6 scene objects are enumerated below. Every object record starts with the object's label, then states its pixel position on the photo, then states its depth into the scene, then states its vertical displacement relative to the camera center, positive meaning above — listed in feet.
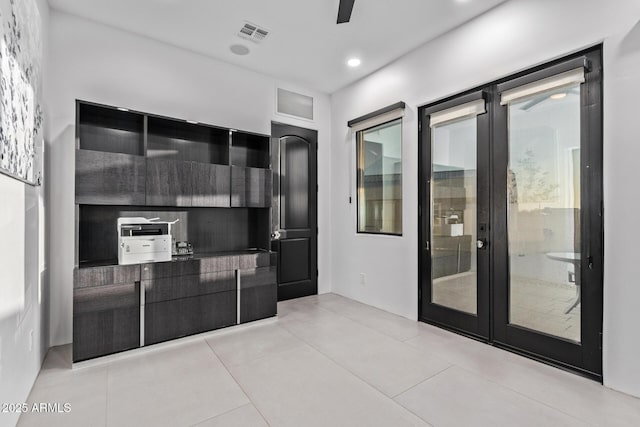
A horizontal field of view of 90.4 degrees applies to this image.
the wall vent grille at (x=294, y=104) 14.69 +5.15
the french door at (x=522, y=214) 7.89 -0.08
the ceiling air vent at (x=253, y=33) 10.55 +6.17
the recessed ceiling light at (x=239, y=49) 11.75 +6.16
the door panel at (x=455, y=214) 10.08 -0.09
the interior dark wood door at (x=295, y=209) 14.67 +0.16
